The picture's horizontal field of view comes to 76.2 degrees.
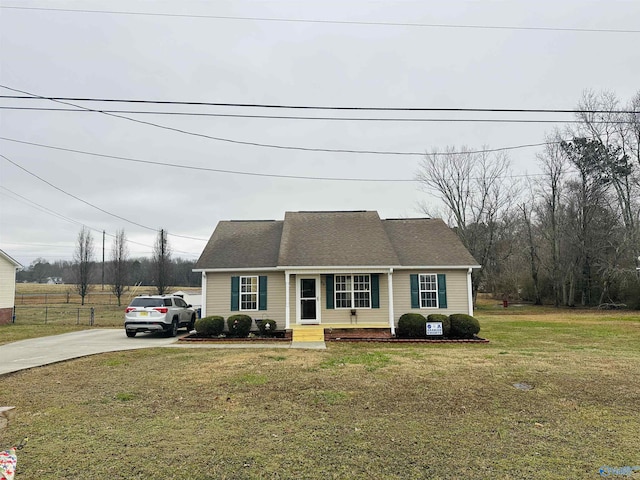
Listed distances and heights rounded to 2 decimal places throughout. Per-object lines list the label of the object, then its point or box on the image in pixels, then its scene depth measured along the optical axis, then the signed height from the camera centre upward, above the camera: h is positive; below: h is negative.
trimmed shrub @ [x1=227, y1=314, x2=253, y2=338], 15.39 -1.38
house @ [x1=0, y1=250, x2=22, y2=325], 22.14 +0.43
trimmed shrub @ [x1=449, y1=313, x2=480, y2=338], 15.06 -1.56
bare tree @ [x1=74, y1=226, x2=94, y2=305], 38.74 +2.87
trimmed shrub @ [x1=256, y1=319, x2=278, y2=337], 15.74 -1.50
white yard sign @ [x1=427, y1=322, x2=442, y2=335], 14.90 -1.59
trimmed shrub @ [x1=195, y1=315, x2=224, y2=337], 15.31 -1.38
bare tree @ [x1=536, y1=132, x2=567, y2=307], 37.47 +6.73
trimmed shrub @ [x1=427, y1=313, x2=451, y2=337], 15.17 -1.35
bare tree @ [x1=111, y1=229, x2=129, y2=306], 38.85 +2.55
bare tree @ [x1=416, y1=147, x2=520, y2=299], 37.06 +6.23
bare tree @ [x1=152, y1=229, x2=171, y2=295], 35.59 +2.68
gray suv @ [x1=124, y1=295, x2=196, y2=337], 15.49 -0.95
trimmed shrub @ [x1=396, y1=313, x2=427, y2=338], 15.22 -1.53
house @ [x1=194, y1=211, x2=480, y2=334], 16.17 +0.11
